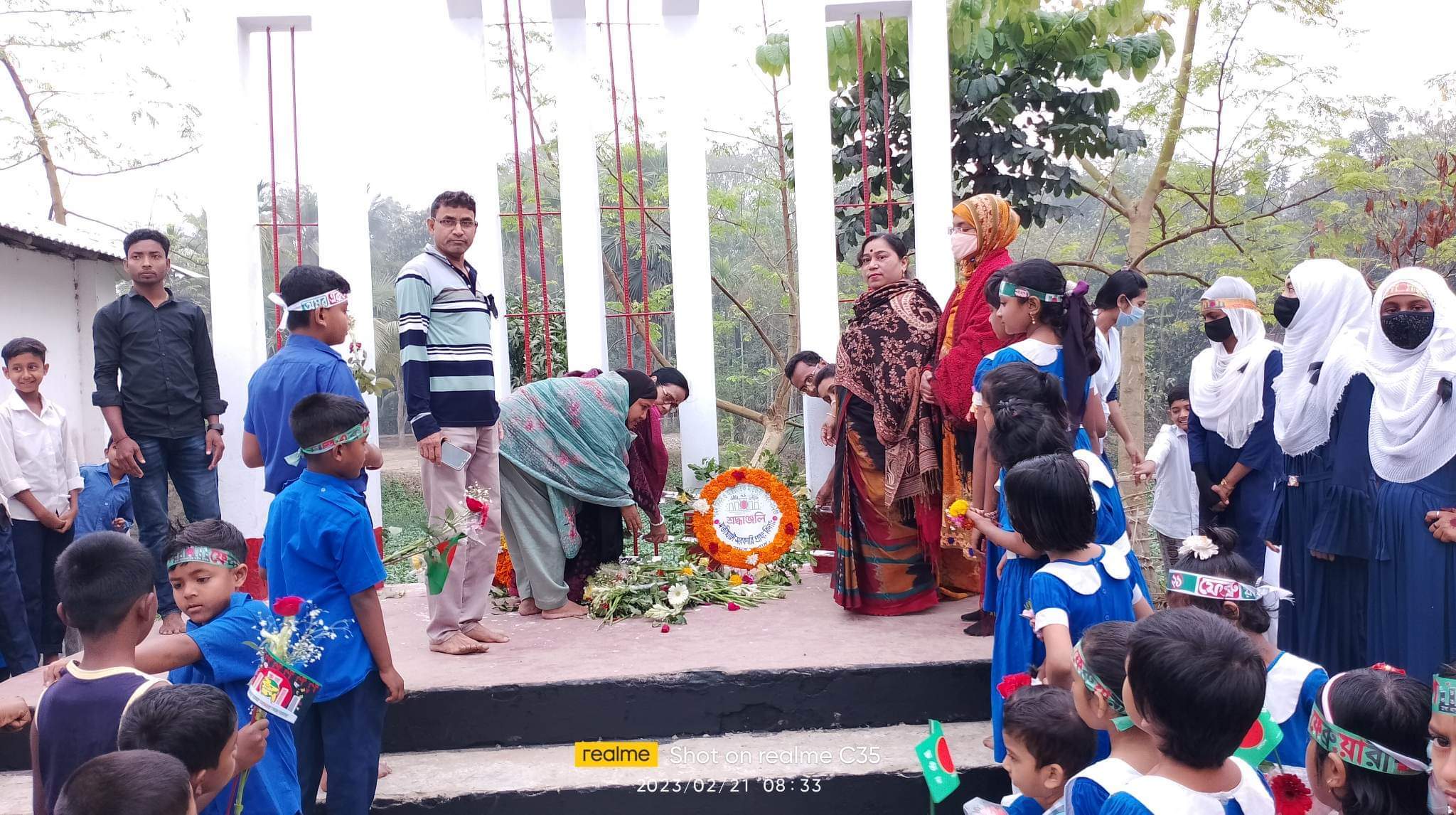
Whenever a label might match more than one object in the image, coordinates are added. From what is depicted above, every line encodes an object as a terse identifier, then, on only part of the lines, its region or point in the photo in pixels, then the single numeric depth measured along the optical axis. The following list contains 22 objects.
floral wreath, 5.83
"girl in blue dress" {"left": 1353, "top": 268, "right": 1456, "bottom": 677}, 3.44
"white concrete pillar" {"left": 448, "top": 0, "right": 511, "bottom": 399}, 6.36
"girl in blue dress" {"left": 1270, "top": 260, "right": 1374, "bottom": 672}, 3.81
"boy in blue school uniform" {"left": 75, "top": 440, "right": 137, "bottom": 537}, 5.62
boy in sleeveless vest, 2.26
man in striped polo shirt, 4.43
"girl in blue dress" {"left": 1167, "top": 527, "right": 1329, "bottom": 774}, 2.69
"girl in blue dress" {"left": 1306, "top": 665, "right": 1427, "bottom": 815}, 2.06
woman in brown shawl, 4.90
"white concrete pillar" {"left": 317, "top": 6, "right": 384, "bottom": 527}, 6.14
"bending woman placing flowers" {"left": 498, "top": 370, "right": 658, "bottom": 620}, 5.14
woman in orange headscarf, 4.45
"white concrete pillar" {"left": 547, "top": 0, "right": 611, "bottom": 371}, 6.61
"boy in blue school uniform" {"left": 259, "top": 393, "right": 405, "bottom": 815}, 3.00
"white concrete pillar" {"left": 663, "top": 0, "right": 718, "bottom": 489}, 6.59
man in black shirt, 5.08
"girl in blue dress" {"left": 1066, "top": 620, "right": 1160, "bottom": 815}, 2.02
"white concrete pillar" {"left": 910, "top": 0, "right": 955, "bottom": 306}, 6.19
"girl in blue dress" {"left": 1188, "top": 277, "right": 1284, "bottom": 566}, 4.96
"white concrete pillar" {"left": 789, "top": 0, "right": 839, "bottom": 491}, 6.28
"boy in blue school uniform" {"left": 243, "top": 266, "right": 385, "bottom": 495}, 3.67
